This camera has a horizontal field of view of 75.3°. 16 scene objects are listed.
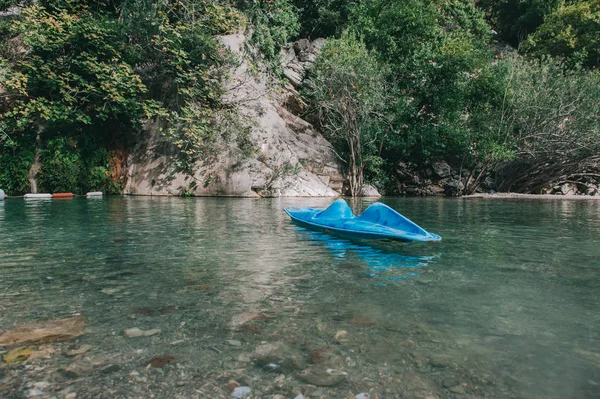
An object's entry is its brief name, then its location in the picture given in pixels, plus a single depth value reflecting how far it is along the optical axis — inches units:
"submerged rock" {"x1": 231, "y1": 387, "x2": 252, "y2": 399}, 63.8
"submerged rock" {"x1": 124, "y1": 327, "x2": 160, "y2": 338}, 85.5
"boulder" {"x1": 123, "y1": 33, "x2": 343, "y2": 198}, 659.4
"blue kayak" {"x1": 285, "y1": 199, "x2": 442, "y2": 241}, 181.8
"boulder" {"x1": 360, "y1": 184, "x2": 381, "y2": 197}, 802.6
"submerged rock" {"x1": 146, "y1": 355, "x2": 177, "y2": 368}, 73.0
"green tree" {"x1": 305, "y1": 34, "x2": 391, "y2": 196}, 754.8
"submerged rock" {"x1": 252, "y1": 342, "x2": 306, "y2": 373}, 73.1
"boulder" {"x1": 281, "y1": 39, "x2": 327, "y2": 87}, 891.4
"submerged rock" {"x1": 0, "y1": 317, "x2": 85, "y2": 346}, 82.4
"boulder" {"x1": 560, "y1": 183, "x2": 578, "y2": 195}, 911.0
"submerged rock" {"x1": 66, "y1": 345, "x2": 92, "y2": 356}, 76.9
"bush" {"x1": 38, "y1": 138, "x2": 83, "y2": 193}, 650.2
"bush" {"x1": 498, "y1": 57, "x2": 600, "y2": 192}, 746.8
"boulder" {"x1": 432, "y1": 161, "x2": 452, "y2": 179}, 928.9
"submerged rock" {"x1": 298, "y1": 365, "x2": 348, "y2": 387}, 67.7
